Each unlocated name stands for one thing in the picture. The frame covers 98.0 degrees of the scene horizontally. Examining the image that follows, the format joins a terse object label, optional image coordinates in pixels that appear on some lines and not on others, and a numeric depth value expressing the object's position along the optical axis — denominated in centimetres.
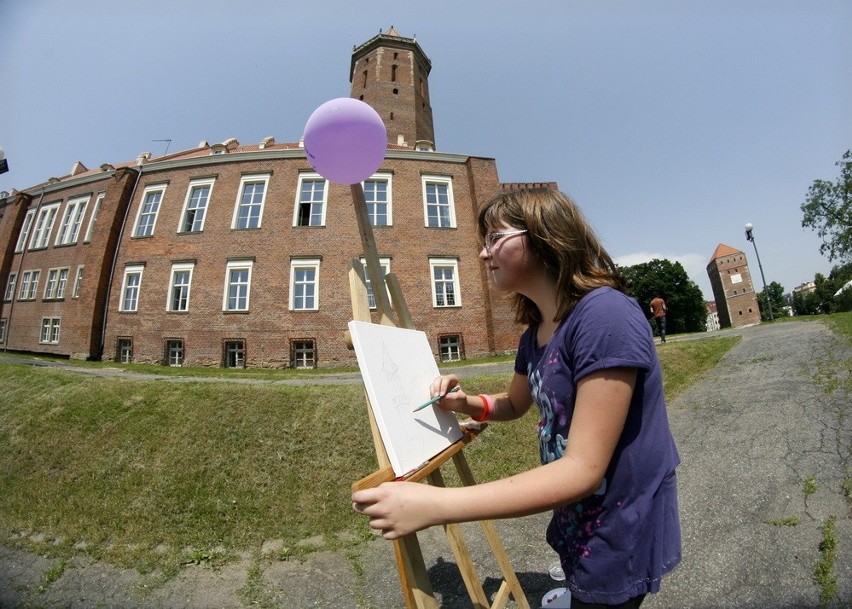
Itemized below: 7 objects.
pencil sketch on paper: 155
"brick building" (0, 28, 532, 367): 1745
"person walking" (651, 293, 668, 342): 1323
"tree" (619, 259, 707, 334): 4769
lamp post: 2108
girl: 97
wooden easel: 147
